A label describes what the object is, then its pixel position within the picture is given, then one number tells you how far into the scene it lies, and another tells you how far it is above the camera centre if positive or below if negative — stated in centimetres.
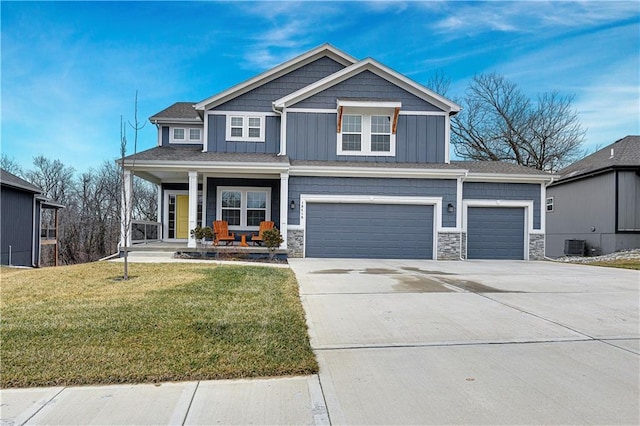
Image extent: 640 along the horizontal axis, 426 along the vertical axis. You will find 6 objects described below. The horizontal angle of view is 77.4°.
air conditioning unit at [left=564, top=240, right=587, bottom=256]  1950 -126
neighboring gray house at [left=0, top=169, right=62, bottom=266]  1674 -32
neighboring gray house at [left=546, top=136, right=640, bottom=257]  1789 +92
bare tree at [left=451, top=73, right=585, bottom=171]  2783 +683
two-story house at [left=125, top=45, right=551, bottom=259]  1409 +162
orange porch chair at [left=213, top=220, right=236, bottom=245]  1388 -56
